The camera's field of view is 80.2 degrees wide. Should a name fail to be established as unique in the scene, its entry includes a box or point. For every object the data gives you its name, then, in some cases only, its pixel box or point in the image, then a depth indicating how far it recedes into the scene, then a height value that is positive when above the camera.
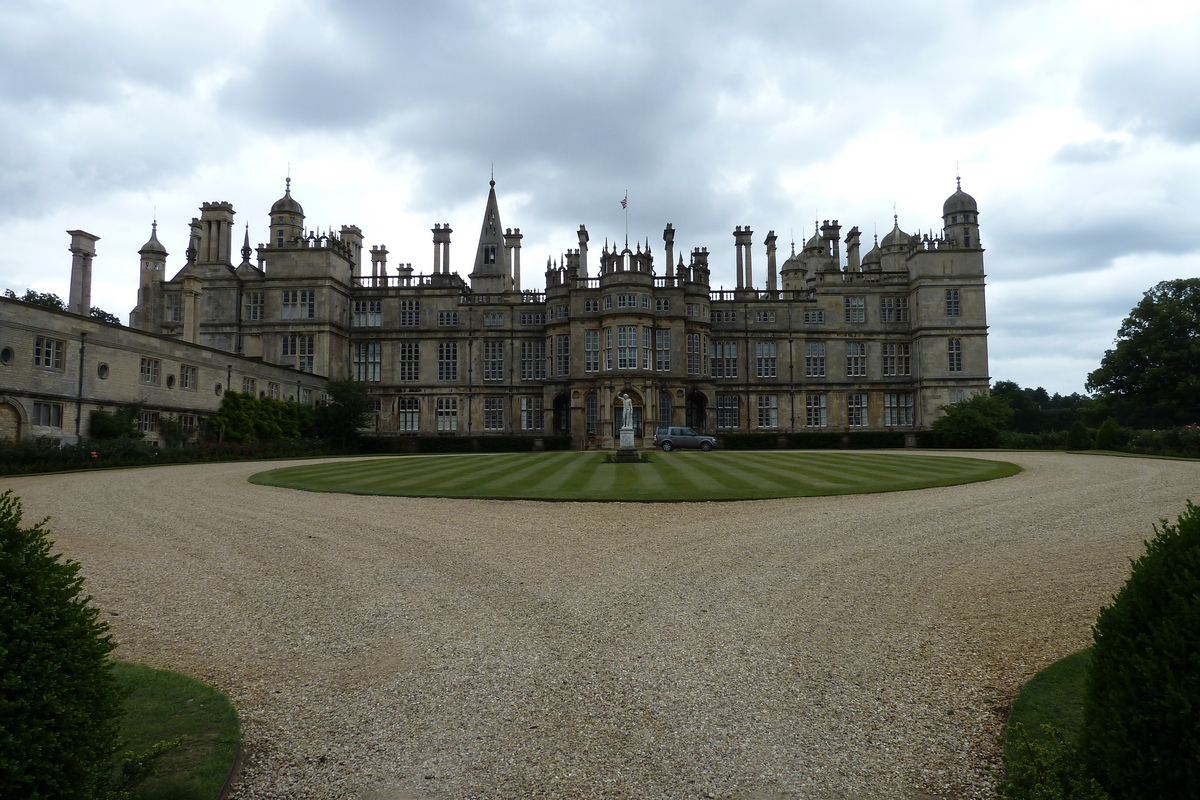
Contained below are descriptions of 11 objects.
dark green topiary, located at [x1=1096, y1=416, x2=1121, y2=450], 31.17 -0.24
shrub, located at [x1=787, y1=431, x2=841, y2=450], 41.91 -0.55
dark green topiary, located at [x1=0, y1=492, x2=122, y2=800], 2.71 -1.02
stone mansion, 45.53 +6.65
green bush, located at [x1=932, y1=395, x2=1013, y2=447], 39.78 +0.44
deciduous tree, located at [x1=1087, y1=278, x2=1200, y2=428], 45.59 +4.50
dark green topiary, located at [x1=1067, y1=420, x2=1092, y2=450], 33.19 -0.30
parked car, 36.22 -0.46
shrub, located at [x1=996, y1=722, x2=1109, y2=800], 3.27 -1.68
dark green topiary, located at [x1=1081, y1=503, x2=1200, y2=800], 2.78 -1.02
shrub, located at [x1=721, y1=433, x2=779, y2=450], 41.28 -0.59
